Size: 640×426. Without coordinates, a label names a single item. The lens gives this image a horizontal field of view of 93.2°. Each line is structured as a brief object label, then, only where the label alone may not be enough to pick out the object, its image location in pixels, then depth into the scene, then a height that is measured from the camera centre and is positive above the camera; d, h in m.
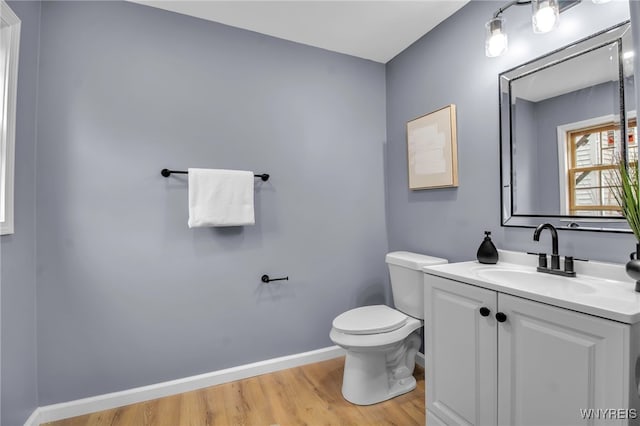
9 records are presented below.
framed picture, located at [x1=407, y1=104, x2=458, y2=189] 1.86 +0.43
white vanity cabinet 0.85 -0.51
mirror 1.19 +0.36
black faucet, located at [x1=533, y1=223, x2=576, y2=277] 1.28 -0.20
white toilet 1.70 -0.69
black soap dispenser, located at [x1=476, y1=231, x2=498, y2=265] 1.57 -0.20
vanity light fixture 1.27 +0.86
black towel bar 1.78 +0.27
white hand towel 1.77 +0.12
